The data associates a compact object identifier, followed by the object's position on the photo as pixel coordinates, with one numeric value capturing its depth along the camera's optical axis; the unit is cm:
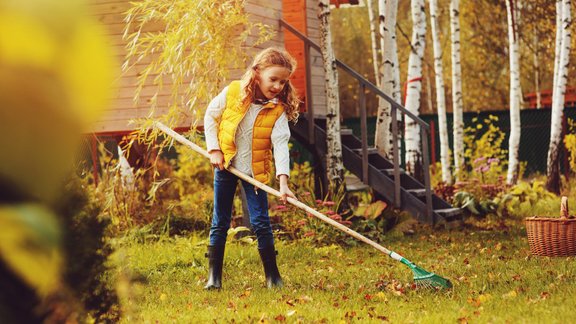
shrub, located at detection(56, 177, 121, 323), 183
